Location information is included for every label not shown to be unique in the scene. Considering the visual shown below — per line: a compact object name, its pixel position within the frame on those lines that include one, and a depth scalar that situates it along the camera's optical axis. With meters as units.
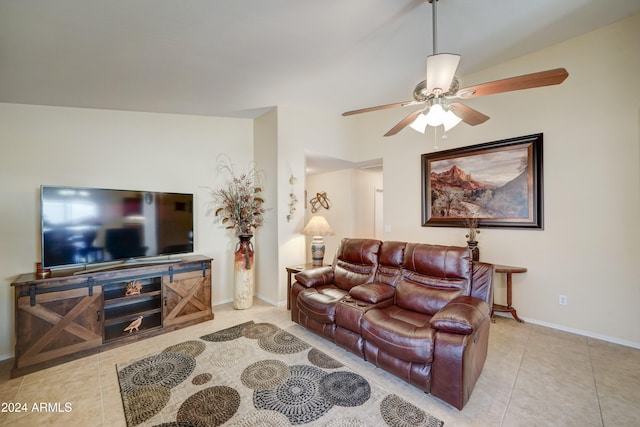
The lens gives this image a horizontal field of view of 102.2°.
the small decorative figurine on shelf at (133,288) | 2.88
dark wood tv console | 2.32
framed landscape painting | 3.19
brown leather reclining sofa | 1.83
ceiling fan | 1.71
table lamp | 3.89
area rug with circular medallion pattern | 1.75
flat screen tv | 2.56
